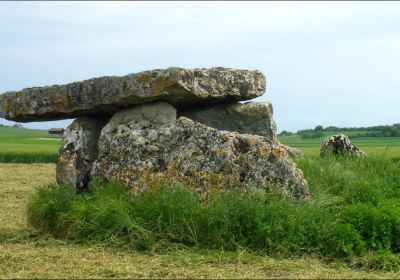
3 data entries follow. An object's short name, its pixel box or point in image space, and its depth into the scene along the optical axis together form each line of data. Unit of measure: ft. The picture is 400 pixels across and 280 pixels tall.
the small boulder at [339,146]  46.17
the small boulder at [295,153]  40.86
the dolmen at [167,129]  28.96
